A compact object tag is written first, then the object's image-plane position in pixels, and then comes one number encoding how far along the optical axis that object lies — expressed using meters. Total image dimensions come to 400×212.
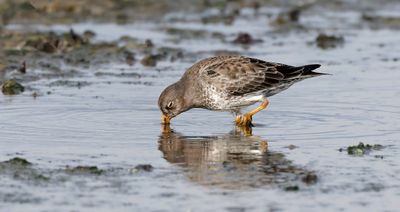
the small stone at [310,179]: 9.95
